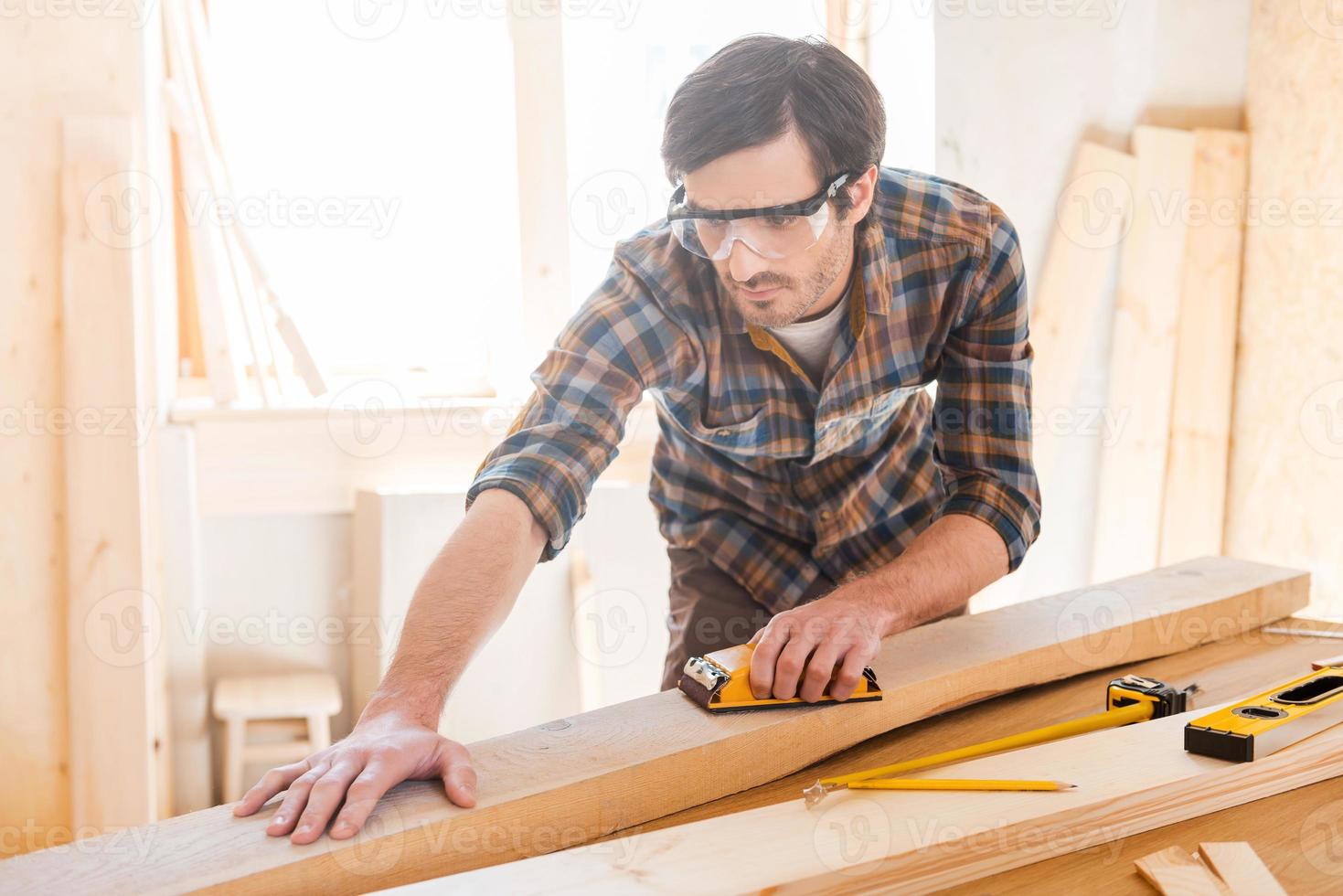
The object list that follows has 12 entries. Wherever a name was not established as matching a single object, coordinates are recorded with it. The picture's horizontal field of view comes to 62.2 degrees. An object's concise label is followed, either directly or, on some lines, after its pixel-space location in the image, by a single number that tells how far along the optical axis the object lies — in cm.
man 148
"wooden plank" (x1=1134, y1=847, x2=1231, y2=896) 99
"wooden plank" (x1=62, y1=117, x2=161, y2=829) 273
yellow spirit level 117
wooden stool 301
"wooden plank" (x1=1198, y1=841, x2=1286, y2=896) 98
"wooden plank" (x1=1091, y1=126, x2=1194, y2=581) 324
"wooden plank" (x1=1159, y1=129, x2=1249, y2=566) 323
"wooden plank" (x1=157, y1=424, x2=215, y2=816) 308
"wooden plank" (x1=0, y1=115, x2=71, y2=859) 273
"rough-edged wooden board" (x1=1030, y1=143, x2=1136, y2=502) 326
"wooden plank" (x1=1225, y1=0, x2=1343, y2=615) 295
